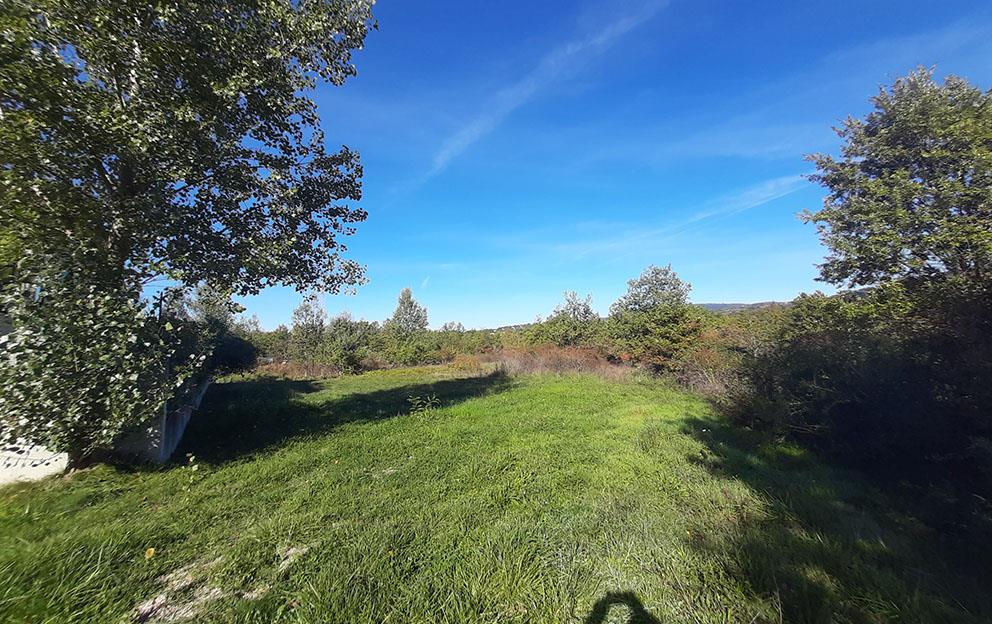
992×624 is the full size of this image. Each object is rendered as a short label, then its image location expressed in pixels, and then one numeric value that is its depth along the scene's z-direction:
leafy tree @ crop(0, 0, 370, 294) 4.00
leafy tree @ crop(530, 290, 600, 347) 21.72
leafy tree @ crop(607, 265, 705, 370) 14.84
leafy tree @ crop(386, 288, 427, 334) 42.53
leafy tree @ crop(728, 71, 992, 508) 4.07
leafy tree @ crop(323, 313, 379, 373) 23.11
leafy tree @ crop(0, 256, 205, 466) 3.78
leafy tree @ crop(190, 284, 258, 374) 5.31
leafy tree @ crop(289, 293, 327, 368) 27.73
